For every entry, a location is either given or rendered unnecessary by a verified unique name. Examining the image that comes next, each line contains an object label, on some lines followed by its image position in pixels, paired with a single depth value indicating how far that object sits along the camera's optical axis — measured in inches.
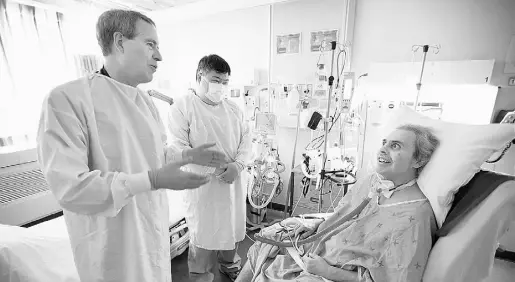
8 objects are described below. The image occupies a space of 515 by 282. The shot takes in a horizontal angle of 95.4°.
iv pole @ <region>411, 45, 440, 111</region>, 80.5
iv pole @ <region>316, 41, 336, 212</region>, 68.6
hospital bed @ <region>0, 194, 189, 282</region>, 39.3
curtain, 89.4
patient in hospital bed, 35.3
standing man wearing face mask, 60.1
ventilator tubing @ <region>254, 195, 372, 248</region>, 44.9
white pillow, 36.6
